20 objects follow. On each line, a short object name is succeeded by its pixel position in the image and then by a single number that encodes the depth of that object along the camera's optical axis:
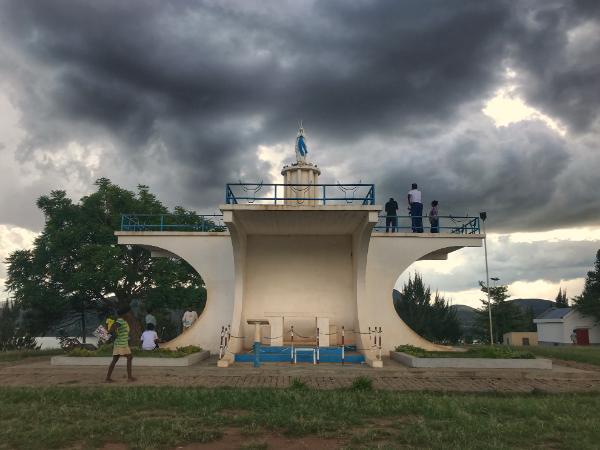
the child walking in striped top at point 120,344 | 12.00
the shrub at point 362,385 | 10.68
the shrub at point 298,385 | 10.84
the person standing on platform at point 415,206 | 19.42
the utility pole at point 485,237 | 18.98
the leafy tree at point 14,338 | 29.47
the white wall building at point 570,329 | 50.93
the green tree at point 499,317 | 48.34
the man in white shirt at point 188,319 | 20.61
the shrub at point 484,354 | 14.68
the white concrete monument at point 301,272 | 18.59
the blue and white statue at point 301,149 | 20.39
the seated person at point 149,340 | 16.64
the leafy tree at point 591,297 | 49.73
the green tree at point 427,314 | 37.22
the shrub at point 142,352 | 15.00
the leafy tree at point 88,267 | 28.73
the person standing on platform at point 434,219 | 19.14
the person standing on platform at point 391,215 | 19.36
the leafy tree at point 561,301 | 71.91
